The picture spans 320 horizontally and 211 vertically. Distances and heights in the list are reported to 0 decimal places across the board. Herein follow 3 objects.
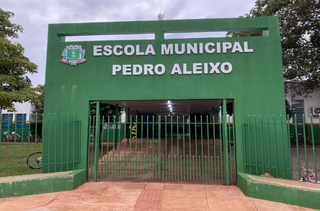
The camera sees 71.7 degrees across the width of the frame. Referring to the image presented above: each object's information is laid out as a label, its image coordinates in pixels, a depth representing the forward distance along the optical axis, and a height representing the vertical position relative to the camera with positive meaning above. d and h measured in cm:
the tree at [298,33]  1111 +494
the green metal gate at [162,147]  630 -122
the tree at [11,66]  817 +244
